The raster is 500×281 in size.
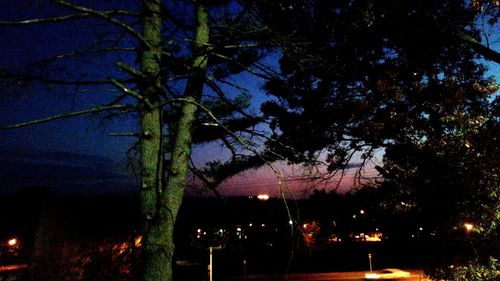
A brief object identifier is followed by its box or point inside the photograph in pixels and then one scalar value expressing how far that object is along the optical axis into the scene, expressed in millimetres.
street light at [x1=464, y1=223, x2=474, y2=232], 8414
